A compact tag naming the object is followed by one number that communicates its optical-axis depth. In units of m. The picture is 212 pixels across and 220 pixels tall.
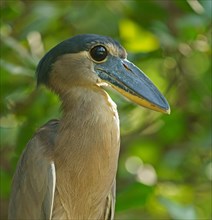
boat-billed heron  7.20
